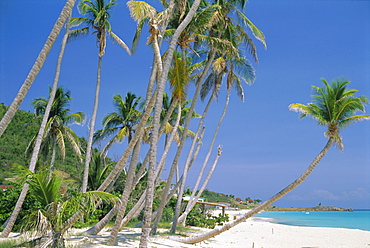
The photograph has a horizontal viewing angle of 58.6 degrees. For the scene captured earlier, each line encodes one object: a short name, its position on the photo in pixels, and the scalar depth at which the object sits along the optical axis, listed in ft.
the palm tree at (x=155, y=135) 31.63
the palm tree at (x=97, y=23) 55.11
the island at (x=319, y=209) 404.77
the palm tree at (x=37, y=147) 39.42
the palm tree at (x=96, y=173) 68.33
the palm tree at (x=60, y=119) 64.64
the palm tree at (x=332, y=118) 42.52
